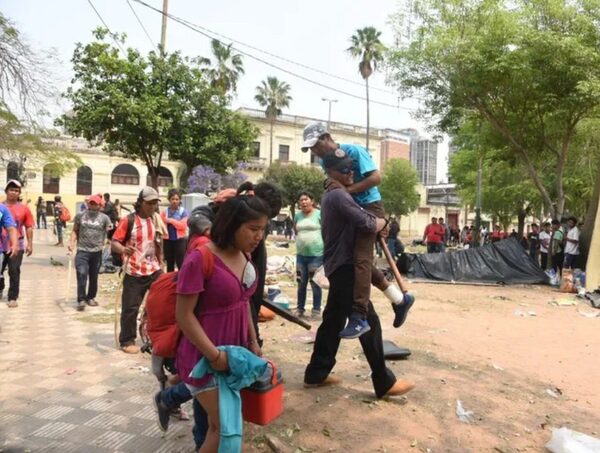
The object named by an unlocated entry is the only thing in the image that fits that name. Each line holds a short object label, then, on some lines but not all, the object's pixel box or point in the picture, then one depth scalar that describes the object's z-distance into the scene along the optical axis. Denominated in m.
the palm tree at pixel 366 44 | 40.31
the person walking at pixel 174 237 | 6.36
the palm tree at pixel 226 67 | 39.94
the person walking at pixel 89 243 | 7.31
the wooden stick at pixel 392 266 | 3.74
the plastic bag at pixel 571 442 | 3.07
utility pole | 16.20
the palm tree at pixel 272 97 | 49.94
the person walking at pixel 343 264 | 3.46
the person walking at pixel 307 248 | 7.00
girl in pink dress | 2.14
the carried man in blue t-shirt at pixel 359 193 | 3.44
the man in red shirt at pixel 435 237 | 17.92
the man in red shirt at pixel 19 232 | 6.90
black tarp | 12.58
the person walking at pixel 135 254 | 5.25
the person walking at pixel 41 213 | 30.74
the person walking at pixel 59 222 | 18.98
